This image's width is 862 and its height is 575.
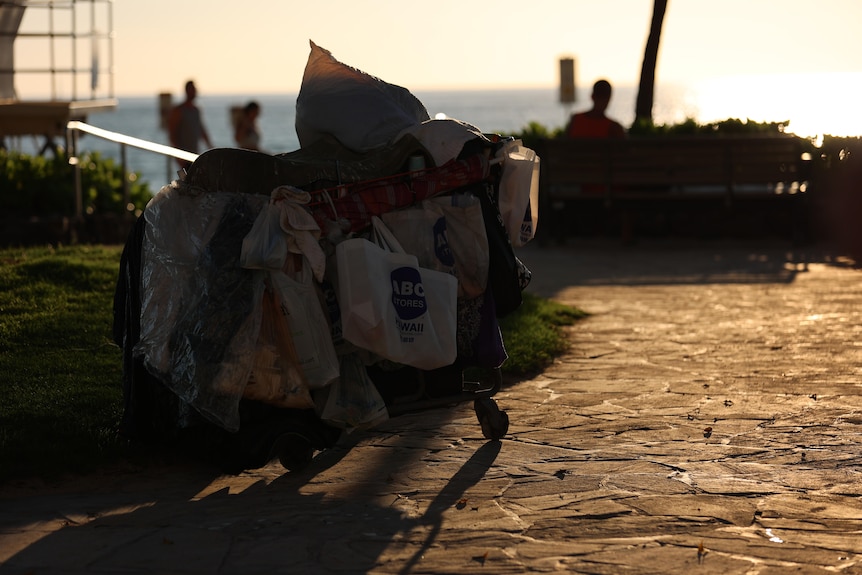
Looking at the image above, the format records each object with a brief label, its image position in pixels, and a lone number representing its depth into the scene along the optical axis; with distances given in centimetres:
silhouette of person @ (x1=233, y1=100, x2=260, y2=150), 1889
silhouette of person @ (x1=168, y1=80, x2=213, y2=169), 1770
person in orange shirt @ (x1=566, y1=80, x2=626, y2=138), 1434
